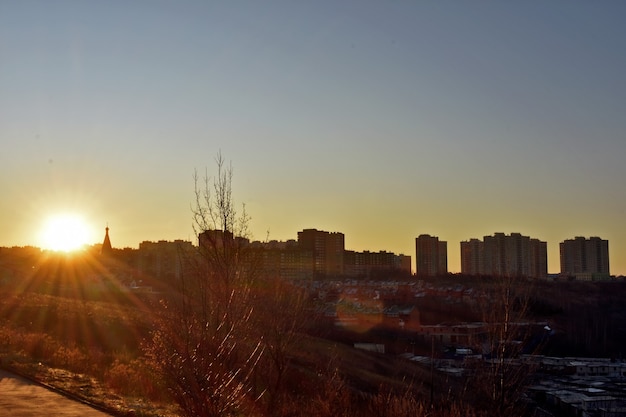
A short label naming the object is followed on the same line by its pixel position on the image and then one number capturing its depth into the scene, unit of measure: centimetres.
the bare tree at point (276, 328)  1247
